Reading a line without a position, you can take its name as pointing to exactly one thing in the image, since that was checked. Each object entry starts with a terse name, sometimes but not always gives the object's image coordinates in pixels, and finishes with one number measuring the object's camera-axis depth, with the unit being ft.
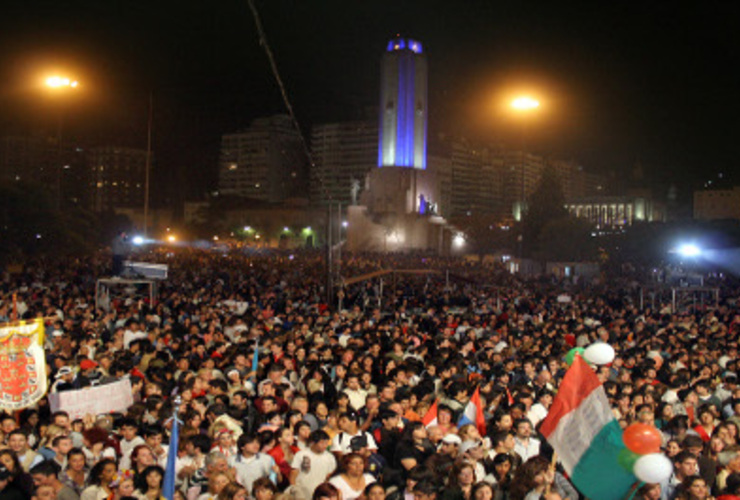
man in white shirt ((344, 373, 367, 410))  27.68
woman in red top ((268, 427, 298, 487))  20.74
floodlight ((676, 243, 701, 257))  121.75
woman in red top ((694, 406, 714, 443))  25.05
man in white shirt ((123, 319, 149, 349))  38.63
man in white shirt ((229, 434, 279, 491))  19.75
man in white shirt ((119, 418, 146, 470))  21.39
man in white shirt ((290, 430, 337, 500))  20.08
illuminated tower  251.60
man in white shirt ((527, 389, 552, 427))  25.71
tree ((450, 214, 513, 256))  254.47
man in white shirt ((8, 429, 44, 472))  20.01
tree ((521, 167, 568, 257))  217.15
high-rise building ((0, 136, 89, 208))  251.56
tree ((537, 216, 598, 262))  184.85
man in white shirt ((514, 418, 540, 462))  22.07
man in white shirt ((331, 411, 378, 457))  21.89
